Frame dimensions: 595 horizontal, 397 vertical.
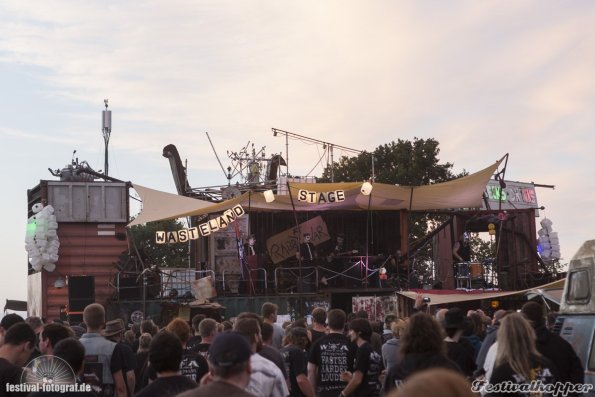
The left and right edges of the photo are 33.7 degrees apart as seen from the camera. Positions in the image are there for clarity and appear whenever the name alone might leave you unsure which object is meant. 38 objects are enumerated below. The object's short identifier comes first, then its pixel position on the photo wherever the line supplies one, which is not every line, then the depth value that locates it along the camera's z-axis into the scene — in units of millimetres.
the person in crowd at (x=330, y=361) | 9938
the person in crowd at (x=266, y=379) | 7375
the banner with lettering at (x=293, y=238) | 31328
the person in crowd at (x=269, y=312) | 11180
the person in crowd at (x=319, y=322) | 11453
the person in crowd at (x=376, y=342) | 11562
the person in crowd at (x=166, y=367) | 6327
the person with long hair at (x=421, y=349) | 6648
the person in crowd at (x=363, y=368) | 9656
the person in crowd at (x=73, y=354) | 6512
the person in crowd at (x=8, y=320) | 8883
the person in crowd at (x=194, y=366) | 8344
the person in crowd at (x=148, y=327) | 11578
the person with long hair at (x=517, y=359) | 6797
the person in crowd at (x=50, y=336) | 7805
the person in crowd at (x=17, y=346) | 7203
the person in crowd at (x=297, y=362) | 9430
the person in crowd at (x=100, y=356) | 9375
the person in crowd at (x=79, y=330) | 13164
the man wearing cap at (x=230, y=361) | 4816
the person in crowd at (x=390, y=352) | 10188
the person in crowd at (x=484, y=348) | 9375
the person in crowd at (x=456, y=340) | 8680
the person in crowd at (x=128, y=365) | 9297
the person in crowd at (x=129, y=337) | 13594
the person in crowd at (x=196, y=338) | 11734
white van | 9188
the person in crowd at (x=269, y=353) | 8419
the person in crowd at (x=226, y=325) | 11894
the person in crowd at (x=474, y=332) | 11094
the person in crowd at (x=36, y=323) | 10065
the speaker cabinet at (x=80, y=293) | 27078
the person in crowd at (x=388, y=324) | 13755
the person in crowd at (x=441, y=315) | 10891
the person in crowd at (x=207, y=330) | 9117
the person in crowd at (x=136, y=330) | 14925
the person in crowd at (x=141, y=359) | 9680
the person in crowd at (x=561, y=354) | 8039
